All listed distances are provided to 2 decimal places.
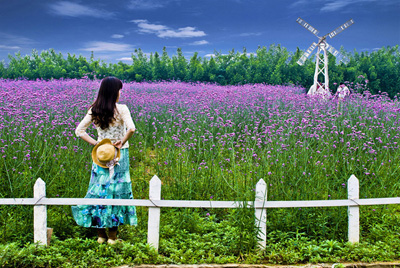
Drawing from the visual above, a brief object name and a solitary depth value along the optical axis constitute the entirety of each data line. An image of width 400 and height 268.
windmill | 13.51
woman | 3.89
